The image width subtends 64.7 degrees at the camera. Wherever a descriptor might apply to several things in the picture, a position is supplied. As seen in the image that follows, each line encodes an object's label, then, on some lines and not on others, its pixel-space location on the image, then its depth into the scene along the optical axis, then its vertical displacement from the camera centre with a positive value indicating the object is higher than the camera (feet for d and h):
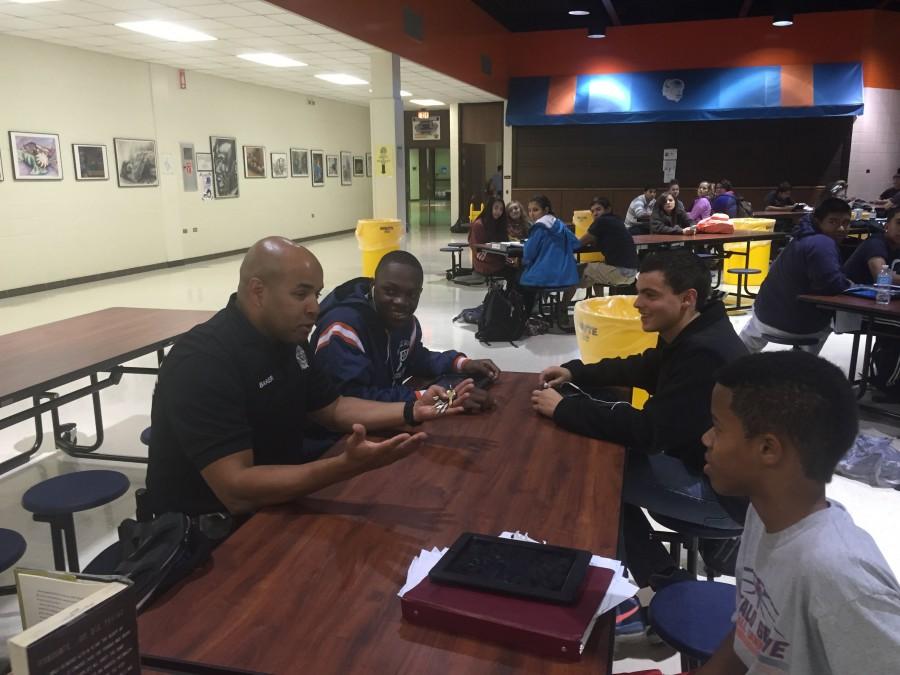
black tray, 3.95 -2.19
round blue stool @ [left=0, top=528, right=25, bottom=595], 6.63 -3.37
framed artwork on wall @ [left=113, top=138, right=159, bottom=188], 33.99 +1.38
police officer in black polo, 5.34 -1.82
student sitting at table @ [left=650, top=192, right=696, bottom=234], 30.12 -1.24
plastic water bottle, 14.14 -2.02
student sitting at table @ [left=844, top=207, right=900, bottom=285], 15.93 -1.52
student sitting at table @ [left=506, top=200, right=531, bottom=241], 29.76 -1.50
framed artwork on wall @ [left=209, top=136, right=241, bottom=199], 40.76 +1.40
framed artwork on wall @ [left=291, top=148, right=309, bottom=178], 49.39 +1.90
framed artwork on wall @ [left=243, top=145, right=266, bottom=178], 43.98 +1.80
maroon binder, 3.61 -2.22
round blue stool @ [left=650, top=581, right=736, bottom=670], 5.00 -3.12
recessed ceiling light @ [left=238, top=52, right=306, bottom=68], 33.49 +6.26
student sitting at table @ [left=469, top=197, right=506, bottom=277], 29.58 -1.45
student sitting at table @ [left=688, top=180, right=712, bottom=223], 34.83 -1.09
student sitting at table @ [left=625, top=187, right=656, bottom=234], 33.88 -1.00
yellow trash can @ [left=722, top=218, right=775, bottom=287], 29.81 -2.58
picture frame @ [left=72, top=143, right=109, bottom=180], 31.50 +1.33
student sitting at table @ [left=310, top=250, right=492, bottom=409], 7.91 -1.77
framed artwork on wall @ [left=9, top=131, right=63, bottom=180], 28.40 +1.46
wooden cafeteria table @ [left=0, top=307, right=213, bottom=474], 9.79 -2.46
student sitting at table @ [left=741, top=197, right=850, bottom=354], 15.21 -2.01
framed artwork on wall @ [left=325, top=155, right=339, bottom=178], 54.16 +1.80
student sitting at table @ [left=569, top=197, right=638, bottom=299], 23.48 -2.02
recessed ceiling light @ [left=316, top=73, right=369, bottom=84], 40.52 +6.46
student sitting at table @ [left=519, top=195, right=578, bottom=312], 22.12 -2.09
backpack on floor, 21.93 -3.98
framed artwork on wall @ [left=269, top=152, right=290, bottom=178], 46.96 +1.70
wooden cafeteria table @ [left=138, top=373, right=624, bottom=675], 3.64 -2.32
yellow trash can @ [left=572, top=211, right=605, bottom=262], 36.40 -1.66
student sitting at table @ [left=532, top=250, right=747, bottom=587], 6.89 -2.16
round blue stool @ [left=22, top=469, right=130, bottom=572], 7.67 -3.33
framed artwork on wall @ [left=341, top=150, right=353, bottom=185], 56.80 +1.73
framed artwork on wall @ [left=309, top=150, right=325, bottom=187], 51.83 +1.67
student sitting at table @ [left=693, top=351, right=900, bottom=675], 3.37 -1.79
